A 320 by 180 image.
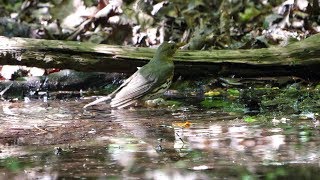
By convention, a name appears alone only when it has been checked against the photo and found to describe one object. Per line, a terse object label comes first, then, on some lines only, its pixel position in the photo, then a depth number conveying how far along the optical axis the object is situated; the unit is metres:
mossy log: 12.86
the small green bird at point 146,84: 12.17
